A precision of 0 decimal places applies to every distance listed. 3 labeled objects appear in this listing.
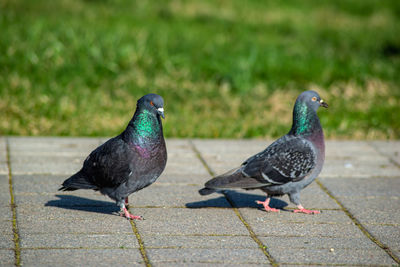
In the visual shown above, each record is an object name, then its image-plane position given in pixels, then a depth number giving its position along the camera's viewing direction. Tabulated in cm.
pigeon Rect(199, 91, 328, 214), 1086
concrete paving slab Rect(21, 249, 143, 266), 842
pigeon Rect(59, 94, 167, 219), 1034
